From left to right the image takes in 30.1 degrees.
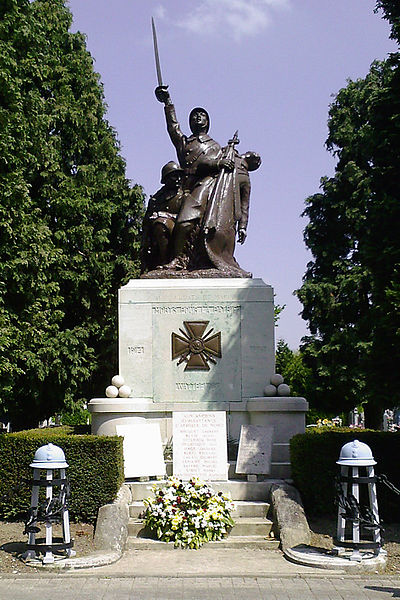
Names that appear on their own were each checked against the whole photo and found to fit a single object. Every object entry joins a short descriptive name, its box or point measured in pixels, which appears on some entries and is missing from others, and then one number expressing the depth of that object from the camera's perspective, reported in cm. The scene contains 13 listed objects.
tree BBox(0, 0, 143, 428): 1634
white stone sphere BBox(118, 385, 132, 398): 1242
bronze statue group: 1386
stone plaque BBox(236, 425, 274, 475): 1062
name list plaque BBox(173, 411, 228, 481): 1039
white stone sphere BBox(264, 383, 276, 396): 1263
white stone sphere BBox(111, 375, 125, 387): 1257
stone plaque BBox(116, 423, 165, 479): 1062
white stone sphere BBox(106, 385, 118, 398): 1240
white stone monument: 1277
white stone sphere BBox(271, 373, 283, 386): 1276
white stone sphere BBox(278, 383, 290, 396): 1255
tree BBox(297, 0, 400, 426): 2522
